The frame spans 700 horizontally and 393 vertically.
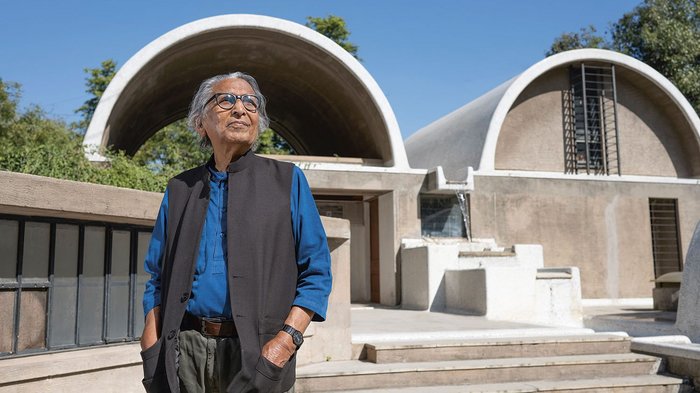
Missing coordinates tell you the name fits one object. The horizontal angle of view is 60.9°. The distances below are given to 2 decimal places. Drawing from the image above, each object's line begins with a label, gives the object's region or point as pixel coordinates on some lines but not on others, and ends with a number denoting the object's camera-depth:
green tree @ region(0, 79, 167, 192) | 6.30
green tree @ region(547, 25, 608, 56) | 29.97
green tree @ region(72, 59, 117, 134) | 28.70
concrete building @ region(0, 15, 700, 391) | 13.64
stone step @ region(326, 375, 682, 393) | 5.36
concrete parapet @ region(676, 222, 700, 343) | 6.95
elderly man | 2.08
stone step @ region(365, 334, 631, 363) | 6.08
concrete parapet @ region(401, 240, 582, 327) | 10.15
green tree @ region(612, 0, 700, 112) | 25.39
